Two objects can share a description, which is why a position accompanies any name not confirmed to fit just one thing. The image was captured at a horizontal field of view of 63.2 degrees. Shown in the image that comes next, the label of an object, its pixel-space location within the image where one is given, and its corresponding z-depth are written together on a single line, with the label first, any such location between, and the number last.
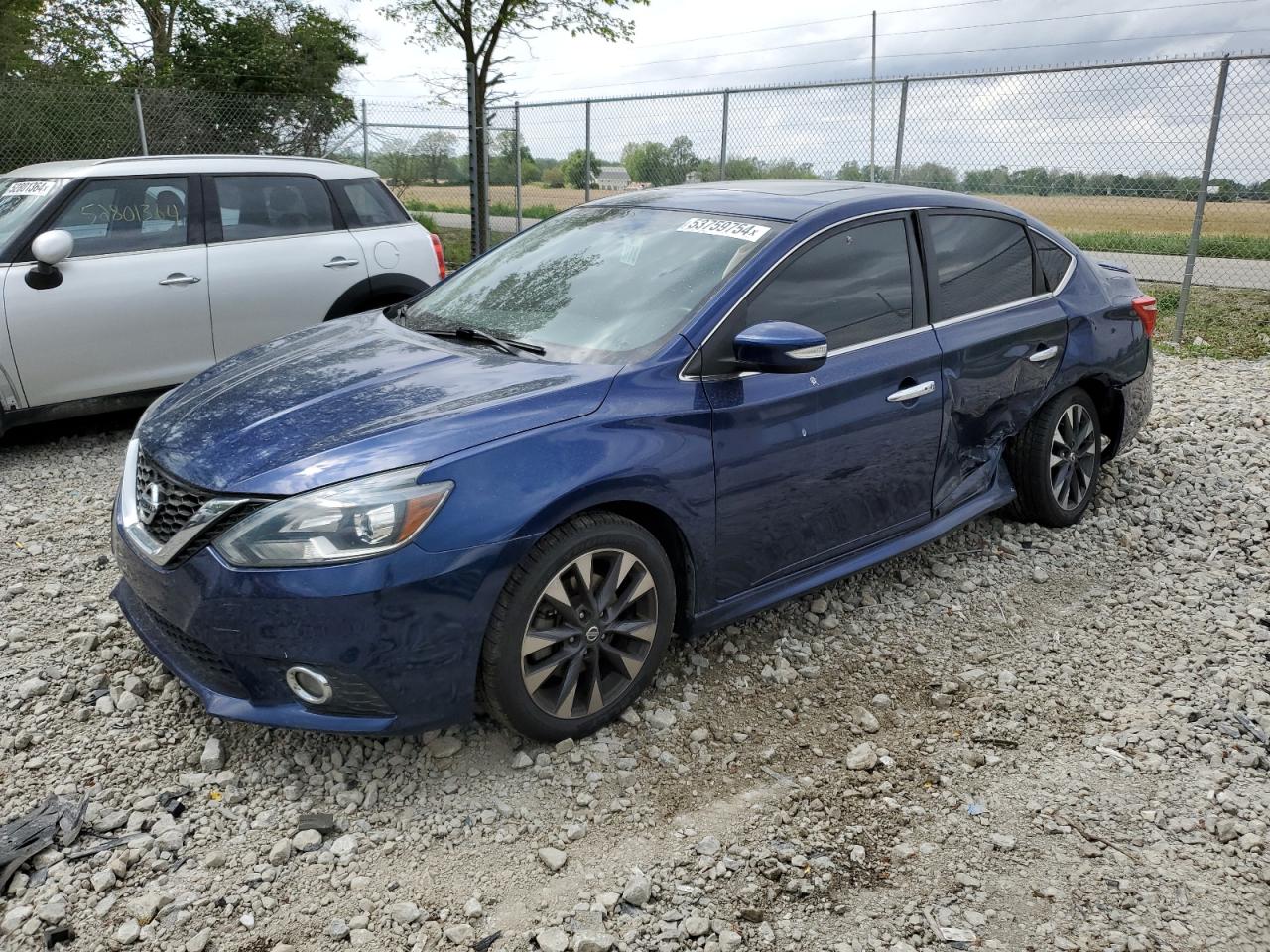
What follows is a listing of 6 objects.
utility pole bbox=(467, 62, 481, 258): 9.86
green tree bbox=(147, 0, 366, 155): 19.19
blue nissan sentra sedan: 2.77
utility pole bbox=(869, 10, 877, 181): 9.50
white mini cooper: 5.62
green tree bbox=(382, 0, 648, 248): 14.05
